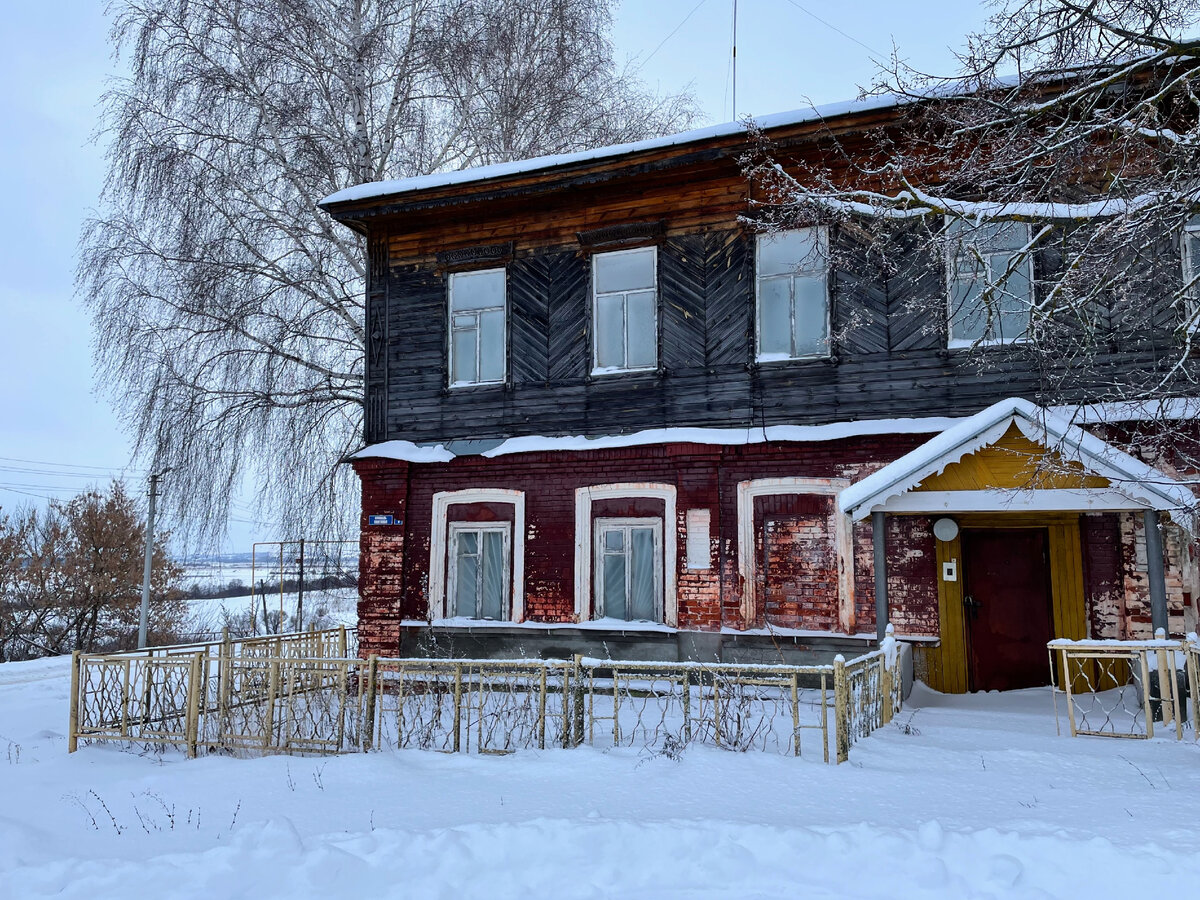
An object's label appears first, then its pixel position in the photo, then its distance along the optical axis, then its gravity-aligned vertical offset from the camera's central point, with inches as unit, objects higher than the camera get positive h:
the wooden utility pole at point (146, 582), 733.9 -26.8
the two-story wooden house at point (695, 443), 352.5 +47.9
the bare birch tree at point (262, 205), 565.0 +235.6
